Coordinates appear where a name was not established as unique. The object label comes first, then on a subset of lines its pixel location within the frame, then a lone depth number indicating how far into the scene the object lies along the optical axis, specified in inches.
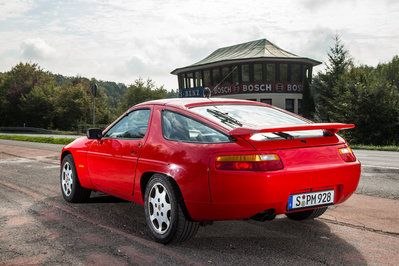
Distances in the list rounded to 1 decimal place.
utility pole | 725.3
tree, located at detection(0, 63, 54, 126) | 2608.3
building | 1654.8
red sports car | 139.0
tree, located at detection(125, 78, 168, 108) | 2618.1
